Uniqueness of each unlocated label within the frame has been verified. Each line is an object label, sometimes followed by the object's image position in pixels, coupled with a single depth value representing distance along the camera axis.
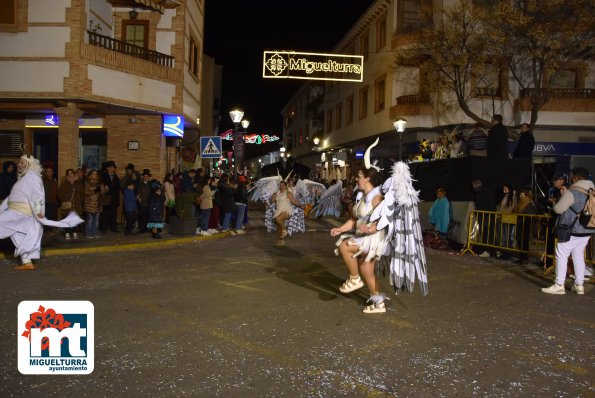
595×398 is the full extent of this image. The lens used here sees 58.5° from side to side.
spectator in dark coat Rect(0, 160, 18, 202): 11.80
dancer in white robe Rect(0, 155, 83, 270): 8.72
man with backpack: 7.84
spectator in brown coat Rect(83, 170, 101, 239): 12.99
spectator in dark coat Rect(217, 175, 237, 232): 15.50
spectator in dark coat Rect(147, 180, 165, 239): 13.48
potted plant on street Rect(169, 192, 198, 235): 14.34
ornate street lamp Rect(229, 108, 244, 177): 20.62
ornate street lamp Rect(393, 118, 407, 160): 23.42
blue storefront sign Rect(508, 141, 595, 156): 27.19
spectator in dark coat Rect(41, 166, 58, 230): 12.74
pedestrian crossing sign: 17.83
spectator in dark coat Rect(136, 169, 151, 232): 14.02
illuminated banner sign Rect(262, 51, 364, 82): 20.80
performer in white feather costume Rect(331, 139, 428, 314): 6.30
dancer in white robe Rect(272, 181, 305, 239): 13.37
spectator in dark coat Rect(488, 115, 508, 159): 13.97
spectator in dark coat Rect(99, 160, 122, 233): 14.12
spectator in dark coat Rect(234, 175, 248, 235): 16.02
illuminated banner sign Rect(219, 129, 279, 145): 49.67
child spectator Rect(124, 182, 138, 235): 13.84
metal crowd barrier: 10.09
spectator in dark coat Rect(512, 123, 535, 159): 14.25
